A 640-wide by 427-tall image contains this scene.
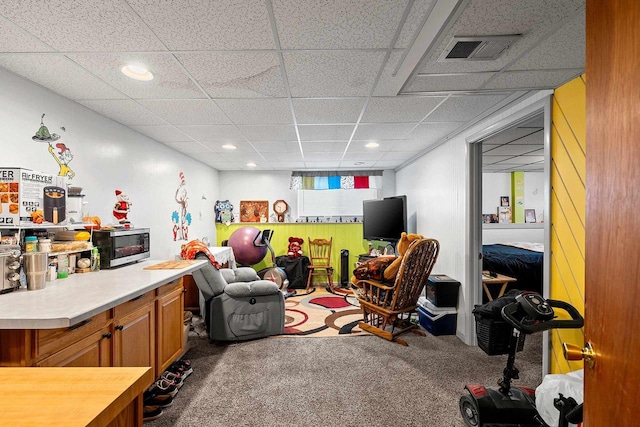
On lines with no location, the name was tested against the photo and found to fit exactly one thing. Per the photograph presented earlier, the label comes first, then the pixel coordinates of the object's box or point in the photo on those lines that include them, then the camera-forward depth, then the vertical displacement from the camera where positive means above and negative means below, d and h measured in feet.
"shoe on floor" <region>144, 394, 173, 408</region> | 6.71 -4.40
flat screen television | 15.49 -0.33
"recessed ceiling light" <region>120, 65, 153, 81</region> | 6.16 +3.09
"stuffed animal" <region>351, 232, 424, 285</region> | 10.23 -1.99
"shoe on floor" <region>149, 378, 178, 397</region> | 6.98 -4.33
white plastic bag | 4.78 -3.01
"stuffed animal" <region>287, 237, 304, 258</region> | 18.54 -2.24
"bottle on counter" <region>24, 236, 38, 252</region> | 5.91 -0.64
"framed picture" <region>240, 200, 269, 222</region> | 19.86 +0.10
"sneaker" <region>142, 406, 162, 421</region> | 6.31 -4.43
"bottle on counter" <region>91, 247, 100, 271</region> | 7.53 -1.25
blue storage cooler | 10.78 -4.01
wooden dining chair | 18.52 -2.90
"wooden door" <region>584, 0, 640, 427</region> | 2.03 +0.02
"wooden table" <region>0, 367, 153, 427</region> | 2.13 -1.52
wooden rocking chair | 9.67 -2.81
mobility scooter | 5.08 -3.79
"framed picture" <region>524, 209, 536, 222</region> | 21.24 -0.14
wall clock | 19.93 +0.28
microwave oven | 7.80 -0.95
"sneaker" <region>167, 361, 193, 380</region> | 7.89 -4.34
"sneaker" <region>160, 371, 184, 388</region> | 7.48 -4.32
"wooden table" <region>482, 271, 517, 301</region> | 12.36 -2.90
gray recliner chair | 9.91 -3.31
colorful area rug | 11.15 -4.64
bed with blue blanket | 14.16 -2.66
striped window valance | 19.81 +2.25
